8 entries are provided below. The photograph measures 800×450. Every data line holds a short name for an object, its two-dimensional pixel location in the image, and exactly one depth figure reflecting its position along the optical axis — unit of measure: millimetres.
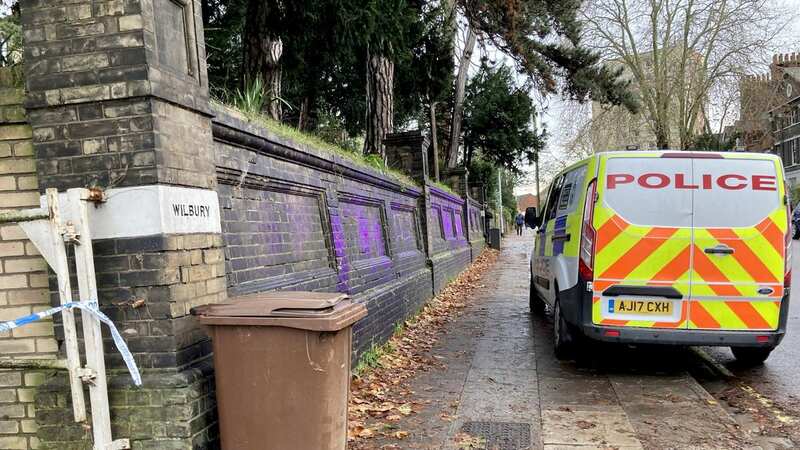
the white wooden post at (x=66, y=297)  2860
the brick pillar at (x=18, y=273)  3221
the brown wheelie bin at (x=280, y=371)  2908
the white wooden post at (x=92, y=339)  2932
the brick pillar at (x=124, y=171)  3045
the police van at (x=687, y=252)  5055
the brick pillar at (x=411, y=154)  11602
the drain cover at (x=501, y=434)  3879
